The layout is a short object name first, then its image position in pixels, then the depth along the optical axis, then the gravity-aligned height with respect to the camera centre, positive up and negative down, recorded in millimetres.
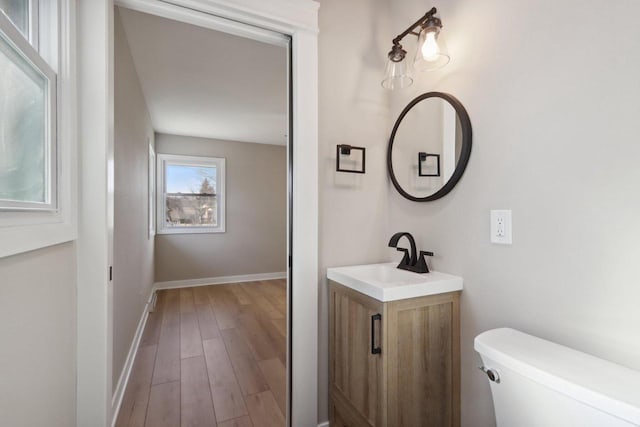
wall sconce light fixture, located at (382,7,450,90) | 1282 +751
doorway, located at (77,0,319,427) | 1108 +134
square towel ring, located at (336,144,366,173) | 1561 +323
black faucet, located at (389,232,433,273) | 1426 -248
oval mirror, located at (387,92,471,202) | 1295 +323
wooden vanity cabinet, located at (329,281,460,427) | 1148 -649
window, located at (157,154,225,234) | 4492 +269
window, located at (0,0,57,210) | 713 +266
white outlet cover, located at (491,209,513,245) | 1113 -65
